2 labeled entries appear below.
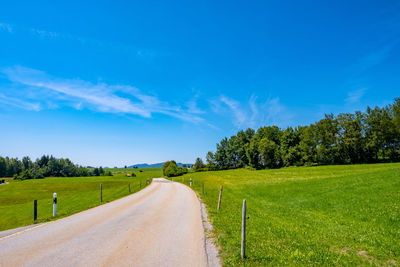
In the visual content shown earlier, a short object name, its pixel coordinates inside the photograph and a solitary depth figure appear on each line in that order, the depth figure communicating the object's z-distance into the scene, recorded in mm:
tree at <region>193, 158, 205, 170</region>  105206
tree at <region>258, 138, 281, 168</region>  79812
